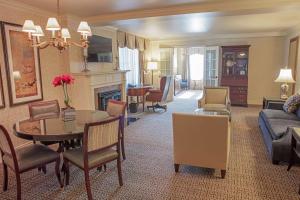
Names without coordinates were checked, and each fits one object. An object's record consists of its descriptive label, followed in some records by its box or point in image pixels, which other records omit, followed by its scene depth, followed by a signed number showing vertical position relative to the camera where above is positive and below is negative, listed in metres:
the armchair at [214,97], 5.54 -0.70
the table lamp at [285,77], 5.10 -0.20
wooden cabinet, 7.61 -0.10
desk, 6.87 -0.62
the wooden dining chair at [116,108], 3.49 -0.59
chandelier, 2.48 +0.46
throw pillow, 4.38 -0.69
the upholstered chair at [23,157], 2.36 -0.95
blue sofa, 3.16 -0.96
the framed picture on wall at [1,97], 3.50 -0.38
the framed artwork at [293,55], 5.98 +0.35
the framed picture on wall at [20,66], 3.57 +0.10
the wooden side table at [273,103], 5.04 -0.77
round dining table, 2.44 -0.65
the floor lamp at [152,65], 8.35 +0.19
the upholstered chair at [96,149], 2.38 -0.85
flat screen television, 5.29 +0.52
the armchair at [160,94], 6.95 -0.72
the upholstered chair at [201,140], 2.74 -0.88
